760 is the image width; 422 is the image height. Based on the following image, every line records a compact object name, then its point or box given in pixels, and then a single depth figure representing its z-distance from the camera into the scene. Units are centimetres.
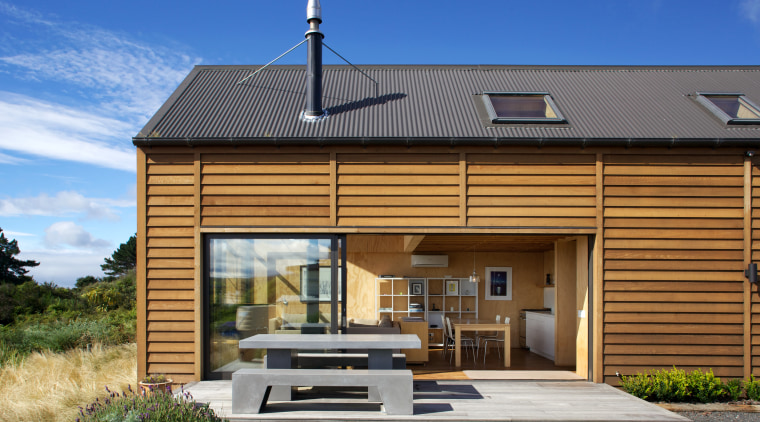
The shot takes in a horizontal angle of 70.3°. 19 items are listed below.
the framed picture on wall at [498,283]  1330
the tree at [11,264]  2606
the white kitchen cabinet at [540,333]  1046
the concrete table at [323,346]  577
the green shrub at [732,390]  700
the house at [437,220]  721
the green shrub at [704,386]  690
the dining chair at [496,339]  1008
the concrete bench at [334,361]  660
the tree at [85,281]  2695
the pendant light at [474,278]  1188
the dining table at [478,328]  915
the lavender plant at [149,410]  432
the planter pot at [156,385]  628
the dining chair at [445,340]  1090
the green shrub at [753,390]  702
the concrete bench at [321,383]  543
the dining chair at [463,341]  1030
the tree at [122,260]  3478
